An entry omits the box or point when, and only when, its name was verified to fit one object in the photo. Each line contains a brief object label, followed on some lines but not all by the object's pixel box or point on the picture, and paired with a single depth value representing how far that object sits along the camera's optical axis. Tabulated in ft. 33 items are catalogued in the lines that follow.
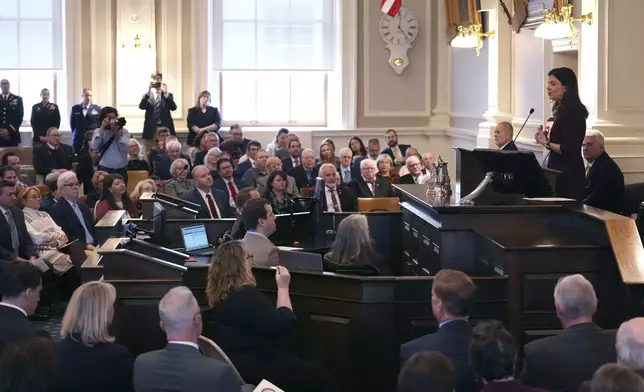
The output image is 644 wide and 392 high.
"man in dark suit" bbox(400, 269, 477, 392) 13.65
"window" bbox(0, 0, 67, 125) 49.73
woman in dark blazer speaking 23.30
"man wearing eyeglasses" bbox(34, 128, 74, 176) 43.14
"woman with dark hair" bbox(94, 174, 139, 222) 30.37
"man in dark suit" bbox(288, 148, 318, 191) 35.88
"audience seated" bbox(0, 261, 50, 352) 14.71
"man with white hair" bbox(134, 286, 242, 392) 12.57
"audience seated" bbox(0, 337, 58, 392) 10.94
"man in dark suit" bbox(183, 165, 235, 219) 28.84
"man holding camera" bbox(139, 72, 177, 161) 47.75
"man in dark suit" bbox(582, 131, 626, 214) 24.59
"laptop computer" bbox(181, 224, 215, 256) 23.94
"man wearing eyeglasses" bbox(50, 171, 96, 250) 28.30
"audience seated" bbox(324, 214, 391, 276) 20.89
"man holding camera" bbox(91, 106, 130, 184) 40.94
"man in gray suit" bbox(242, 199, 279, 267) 19.98
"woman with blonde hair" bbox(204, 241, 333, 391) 15.89
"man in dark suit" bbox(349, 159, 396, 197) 33.96
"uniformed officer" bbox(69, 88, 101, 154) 47.21
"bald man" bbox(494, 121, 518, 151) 24.77
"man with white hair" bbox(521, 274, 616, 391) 13.08
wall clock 50.72
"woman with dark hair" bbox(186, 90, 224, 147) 47.88
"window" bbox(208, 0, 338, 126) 51.21
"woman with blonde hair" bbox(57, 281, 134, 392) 13.34
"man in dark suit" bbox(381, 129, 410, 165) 44.29
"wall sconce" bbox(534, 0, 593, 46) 32.94
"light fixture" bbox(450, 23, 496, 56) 43.34
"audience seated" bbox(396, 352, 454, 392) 10.08
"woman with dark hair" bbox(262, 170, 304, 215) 27.78
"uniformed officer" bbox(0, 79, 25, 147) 46.88
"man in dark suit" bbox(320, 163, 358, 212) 31.42
